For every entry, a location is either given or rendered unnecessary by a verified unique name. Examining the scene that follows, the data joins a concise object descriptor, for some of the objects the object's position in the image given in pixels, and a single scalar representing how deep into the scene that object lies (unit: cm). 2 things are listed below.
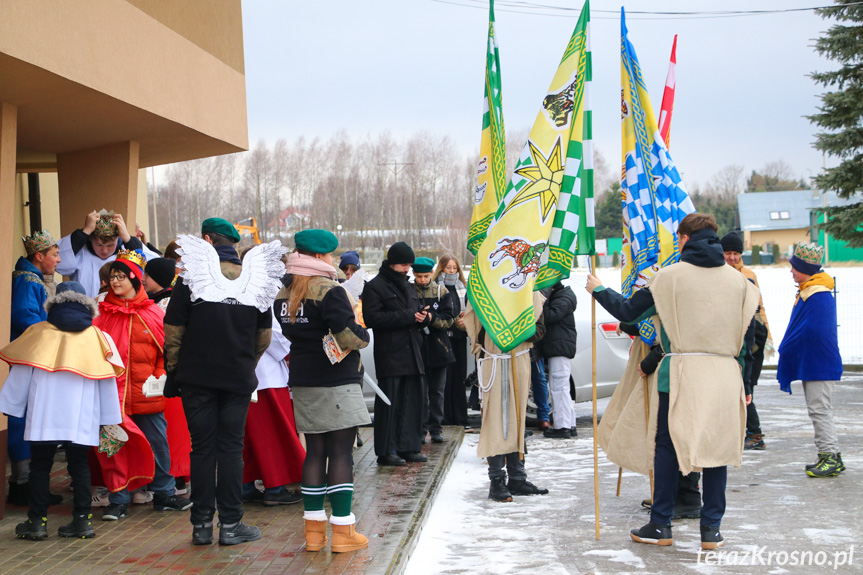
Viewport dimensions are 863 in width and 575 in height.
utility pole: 6175
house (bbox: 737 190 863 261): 7750
